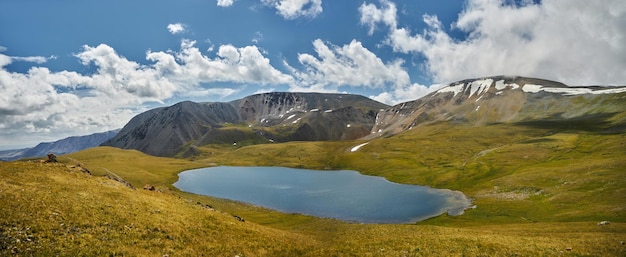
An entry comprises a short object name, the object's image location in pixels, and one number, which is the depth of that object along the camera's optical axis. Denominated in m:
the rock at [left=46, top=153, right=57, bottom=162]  52.50
